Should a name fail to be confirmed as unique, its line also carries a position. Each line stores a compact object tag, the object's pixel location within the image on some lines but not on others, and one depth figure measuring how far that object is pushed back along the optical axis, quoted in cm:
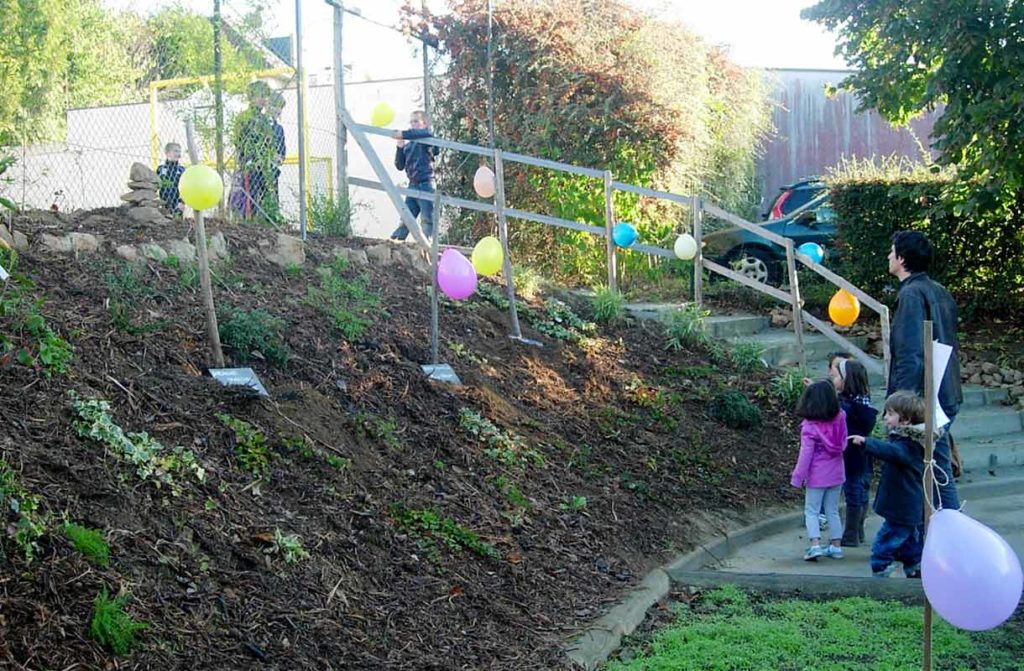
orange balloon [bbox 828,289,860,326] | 1046
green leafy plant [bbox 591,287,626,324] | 1090
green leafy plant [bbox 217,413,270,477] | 516
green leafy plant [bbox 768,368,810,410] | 994
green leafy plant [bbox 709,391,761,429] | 916
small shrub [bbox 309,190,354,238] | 973
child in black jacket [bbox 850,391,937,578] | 602
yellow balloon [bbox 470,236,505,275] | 864
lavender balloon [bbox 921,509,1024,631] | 358
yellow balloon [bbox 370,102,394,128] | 1166
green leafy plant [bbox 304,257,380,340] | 740
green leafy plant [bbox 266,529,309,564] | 464
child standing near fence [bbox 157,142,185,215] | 873
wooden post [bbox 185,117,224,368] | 606
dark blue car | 1378
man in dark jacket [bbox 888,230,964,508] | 606
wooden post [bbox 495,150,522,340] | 937
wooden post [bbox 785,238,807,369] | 1074
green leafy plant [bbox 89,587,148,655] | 360
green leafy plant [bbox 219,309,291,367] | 637
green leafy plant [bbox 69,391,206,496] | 460
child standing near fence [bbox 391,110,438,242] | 1166
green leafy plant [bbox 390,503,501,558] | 546
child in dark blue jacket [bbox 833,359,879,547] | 741
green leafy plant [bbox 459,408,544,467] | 688
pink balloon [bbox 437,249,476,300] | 787
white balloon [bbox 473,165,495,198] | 1216
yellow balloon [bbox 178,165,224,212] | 588
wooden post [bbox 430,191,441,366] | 761
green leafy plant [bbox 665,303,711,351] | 1077
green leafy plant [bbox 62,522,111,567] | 389
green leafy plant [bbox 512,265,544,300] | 1085
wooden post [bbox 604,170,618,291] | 1137
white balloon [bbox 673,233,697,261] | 1137
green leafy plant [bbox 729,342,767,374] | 1062
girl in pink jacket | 714
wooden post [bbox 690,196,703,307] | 1134
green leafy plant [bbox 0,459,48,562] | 377
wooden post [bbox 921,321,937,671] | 394
